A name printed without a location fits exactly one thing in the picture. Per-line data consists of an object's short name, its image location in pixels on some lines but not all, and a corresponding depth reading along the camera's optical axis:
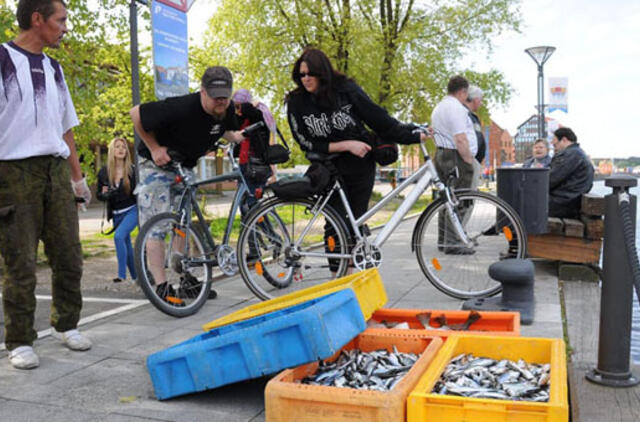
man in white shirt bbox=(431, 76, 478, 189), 7.02
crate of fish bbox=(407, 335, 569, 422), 2.19
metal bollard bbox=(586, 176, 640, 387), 3.01
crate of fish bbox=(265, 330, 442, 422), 2.29
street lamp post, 20.19
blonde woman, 6.59
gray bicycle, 4.48
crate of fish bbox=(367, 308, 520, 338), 3.56
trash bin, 5.73
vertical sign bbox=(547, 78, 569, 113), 30.09
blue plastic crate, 2.59
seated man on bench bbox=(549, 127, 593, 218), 6.85
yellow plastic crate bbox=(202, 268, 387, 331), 3.23
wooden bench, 5.85
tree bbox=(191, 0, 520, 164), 19.19
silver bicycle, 4.66
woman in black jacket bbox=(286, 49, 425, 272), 4.71
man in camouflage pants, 3.42
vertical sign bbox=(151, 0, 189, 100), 5.63
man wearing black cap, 4.55
